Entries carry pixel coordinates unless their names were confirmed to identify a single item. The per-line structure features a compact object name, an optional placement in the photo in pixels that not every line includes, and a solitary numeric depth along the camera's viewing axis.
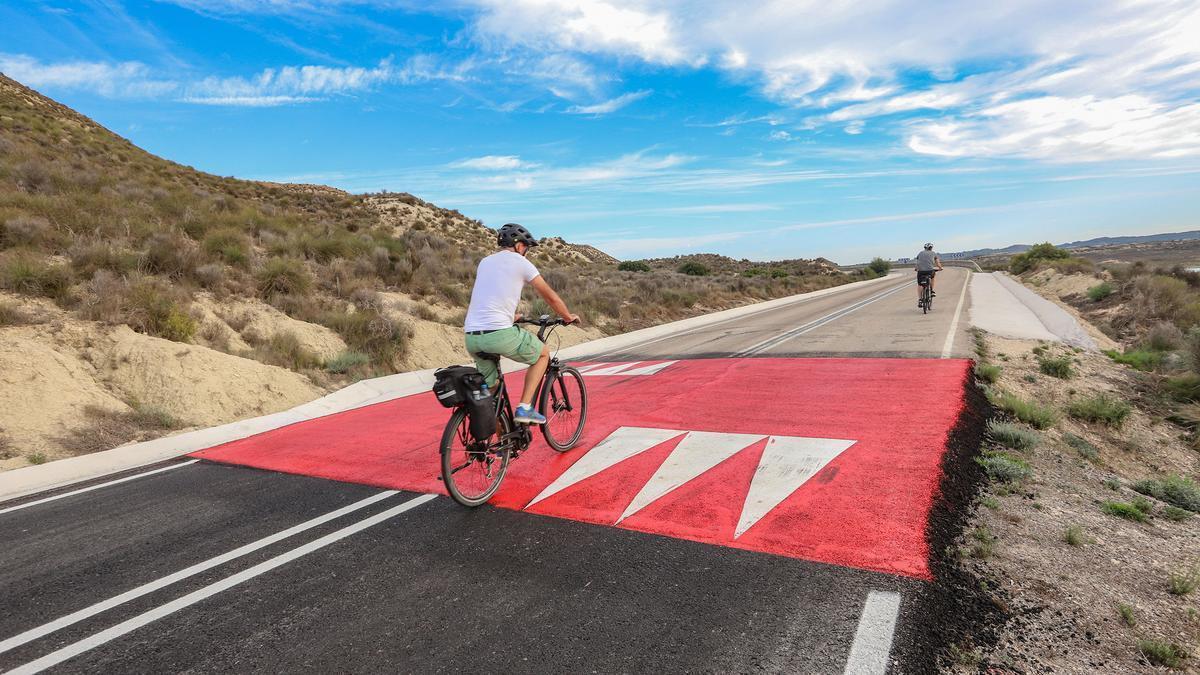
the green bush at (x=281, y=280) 13.48
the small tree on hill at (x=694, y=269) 51.04
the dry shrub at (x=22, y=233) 11.38
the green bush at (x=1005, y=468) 4.61
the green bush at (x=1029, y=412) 6.28
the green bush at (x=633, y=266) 51.50
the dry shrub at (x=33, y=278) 9.55
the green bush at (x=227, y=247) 14.18
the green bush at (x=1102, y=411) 6.95
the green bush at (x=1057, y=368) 8.99
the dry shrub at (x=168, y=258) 12.30
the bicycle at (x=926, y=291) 18.04
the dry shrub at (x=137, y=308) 9.53
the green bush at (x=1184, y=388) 8.38
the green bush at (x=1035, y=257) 52.12
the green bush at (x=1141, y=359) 10.99
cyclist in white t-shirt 4.70
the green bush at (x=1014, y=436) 5.45
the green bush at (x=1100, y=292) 24.03
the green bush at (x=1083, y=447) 5.71
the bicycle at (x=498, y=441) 4.56
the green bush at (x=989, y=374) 8.13
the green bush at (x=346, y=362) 11.33
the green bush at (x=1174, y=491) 4.51
